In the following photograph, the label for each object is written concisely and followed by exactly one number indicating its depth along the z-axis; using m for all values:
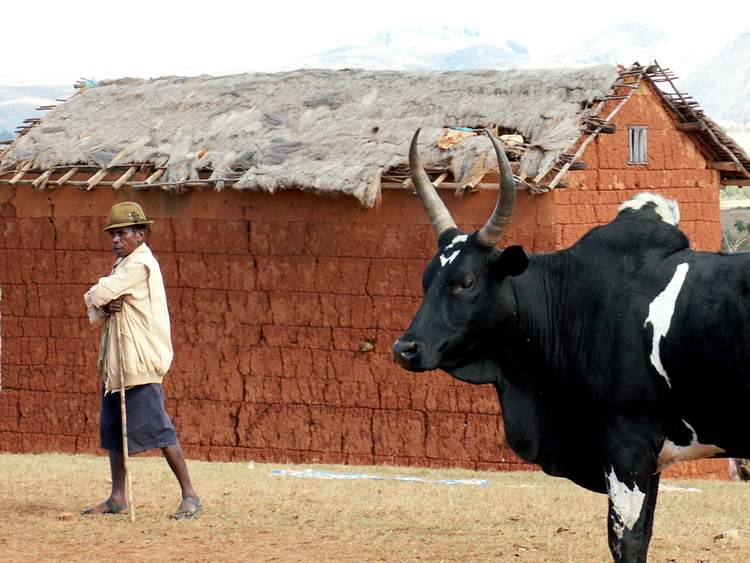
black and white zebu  10.56
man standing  14.54
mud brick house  22.08
